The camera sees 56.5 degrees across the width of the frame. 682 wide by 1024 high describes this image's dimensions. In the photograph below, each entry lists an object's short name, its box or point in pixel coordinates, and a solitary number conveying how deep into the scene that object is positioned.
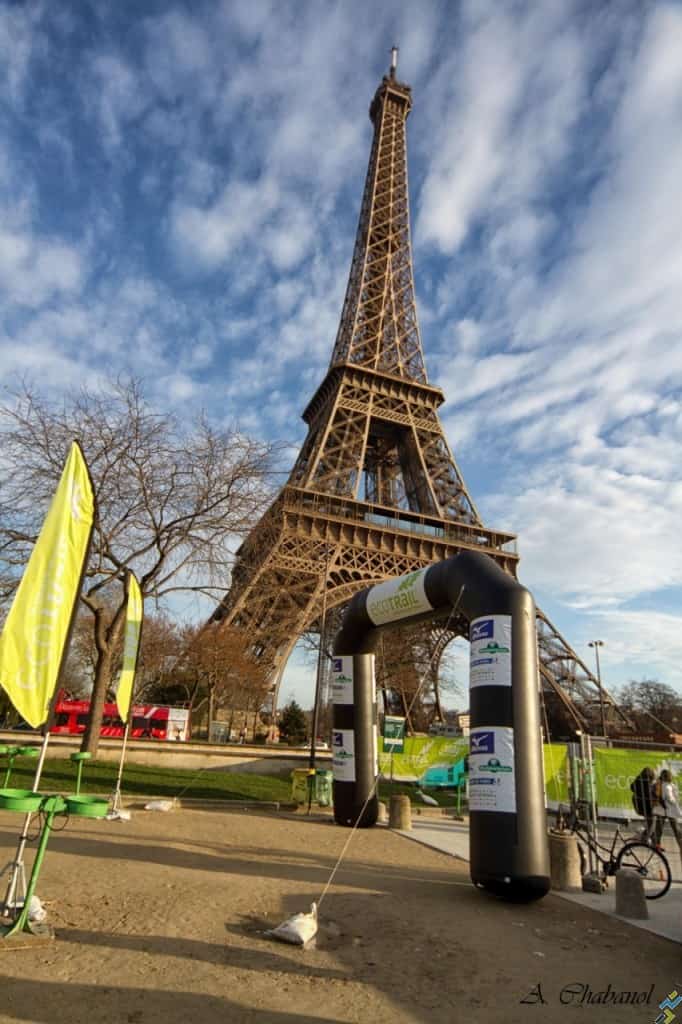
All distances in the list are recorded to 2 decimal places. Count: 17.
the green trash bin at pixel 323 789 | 15.65
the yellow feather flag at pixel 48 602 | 5.12
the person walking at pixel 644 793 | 9.11
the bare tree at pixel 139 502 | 15.72
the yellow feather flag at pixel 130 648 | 10.84
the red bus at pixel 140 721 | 34.66
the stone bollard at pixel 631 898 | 6.80
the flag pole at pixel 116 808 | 11.12
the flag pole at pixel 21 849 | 4.98
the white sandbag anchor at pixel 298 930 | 5.17
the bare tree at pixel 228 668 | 33.88
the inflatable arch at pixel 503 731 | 7.04
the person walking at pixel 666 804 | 8.34
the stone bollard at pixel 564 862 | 8.20
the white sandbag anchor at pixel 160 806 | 12.68
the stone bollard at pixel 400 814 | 12.88
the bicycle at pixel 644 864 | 7.96
